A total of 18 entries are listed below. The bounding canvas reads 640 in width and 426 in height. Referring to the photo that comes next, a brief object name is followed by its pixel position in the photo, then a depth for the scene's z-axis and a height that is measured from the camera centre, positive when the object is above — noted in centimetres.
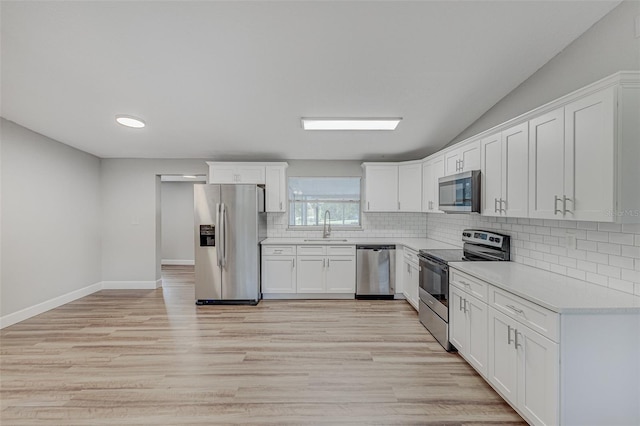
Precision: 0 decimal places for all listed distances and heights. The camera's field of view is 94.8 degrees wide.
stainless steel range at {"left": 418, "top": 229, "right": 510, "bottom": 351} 306 -65
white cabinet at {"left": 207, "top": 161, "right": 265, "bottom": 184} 492 +64
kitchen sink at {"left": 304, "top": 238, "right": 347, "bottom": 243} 483 -51
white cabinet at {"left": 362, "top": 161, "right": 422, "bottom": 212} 493 +39
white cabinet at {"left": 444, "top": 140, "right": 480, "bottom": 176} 316 +61
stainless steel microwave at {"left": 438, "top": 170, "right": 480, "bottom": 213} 307 +20
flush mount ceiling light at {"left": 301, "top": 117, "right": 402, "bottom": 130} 366 +112
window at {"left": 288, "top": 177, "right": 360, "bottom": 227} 539 +19
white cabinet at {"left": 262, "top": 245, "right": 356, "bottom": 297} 474 -96
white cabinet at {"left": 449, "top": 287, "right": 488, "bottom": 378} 243 -106
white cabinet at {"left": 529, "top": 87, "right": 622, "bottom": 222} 174 +33
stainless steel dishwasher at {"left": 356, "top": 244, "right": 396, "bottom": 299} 473 -96
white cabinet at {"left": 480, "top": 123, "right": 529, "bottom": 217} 244 +35
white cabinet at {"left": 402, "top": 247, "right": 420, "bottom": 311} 409 -98
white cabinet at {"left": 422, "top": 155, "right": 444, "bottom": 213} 412 +43
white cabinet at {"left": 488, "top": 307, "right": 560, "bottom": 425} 173 -104
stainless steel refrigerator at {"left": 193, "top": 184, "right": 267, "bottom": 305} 451 -64
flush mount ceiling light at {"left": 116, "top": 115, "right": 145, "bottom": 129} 352 +109
